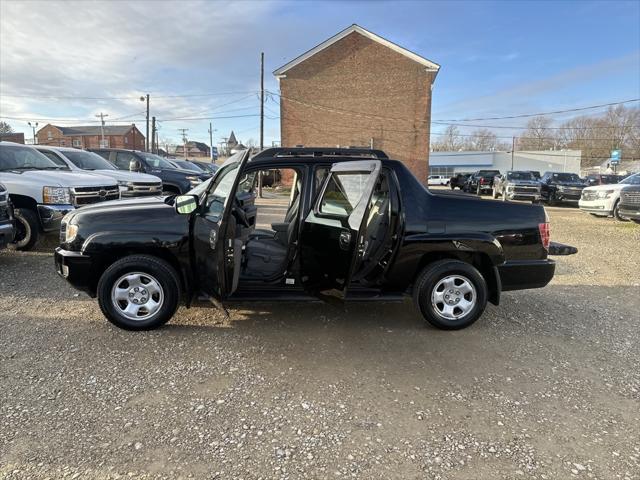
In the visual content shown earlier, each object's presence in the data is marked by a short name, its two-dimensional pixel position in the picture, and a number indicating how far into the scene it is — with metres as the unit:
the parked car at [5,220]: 6.32
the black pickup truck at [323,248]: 4.17
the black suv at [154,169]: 13.25
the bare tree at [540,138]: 77.69
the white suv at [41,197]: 7.38
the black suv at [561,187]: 20.64
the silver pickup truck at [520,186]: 21.30
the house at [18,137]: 58.99
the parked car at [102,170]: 9.87
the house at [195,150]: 110.69
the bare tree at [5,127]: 80.77
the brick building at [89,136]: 86.19
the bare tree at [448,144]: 89.81
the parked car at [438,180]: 48.57
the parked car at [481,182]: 29.08
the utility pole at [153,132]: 41.96
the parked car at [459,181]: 35.75
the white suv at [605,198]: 13.64
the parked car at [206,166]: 25.08
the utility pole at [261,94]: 26.39
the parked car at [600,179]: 22.23
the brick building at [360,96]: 30.42
